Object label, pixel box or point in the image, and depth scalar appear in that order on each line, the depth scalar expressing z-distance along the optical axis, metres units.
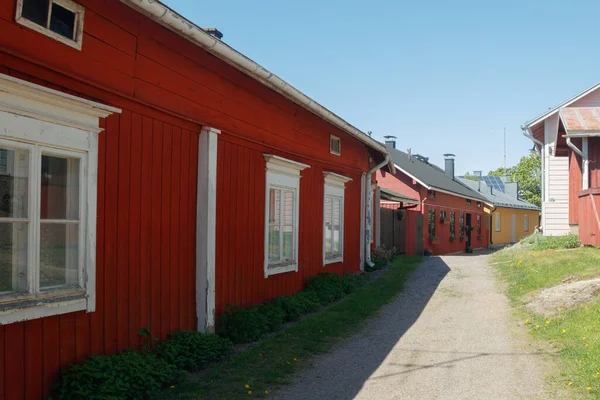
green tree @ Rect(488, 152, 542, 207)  62.69
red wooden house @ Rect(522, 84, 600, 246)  13.88
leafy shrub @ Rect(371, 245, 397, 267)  15.67
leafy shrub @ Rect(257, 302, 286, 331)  7.71
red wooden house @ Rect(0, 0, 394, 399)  4.35
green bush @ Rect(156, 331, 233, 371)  5.78
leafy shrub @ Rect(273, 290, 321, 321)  8.55
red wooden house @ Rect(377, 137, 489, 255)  24.34
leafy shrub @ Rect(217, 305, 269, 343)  7.06
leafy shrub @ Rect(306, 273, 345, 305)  10.05
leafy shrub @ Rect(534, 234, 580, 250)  15.80
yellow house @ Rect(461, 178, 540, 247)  39.05
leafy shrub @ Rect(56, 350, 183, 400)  4.50
